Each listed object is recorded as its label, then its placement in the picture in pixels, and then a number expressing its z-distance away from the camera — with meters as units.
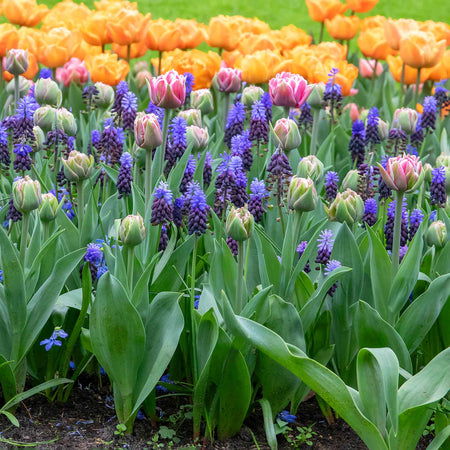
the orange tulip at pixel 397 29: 8.67
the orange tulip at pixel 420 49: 7.95
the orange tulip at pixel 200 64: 7.87
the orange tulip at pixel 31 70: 8.06
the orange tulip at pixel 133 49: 9.19
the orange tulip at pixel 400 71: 9.10
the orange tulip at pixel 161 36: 8.47
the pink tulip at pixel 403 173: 4.03
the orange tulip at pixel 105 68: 7.57
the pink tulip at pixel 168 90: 4.68
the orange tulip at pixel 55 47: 7.79
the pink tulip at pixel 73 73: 8.62
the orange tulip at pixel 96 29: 8.45
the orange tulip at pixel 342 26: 9.91
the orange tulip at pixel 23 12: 8.95
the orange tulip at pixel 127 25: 8.28
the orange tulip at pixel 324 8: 9.81
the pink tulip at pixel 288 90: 5.25
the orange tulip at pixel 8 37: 7.67
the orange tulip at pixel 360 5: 10.10
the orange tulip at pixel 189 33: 8.88
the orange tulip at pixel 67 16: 9.11
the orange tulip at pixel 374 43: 9.45
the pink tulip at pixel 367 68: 10.55
